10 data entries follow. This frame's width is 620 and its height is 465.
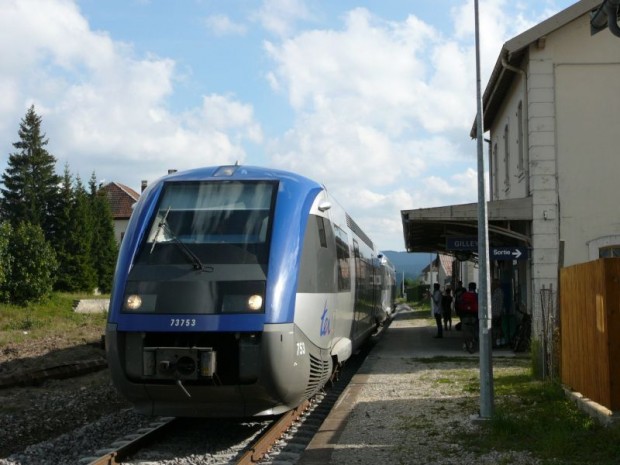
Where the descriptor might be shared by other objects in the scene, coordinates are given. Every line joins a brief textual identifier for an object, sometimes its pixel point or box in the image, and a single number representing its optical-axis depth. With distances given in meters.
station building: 17.30
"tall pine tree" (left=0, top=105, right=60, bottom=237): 64.44
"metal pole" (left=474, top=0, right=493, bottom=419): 9.25
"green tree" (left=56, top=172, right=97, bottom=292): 58.44
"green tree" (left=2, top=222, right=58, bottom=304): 41.06
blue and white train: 8.00
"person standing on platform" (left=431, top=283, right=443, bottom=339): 23.97
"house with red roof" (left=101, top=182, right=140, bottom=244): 77.56
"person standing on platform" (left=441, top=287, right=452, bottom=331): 26.09
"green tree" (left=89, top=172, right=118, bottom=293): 62.88
